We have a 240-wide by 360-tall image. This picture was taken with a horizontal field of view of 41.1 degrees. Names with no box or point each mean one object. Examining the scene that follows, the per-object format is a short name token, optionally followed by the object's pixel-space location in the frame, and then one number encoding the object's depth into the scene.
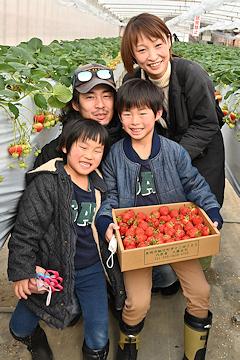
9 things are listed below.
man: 1.81
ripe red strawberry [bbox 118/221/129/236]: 1.57
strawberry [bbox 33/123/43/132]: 1.61
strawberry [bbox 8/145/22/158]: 1.40
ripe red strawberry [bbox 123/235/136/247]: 1.47
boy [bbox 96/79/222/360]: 1.64
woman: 1.85
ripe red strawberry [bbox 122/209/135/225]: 1.60
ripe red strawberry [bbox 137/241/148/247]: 1.44
